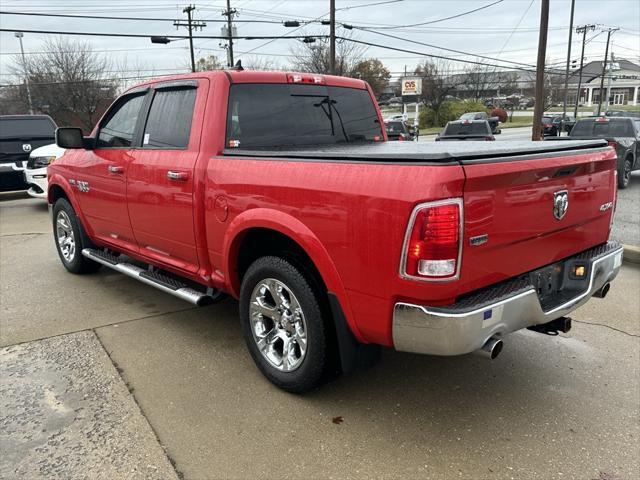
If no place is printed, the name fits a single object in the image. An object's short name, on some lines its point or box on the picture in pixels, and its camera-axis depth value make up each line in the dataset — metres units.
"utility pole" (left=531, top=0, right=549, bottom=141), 15.52
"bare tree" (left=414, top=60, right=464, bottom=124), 53.44
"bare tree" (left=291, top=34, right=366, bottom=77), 40.55
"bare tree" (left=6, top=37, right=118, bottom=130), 37.69
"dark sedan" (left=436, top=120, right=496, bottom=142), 16.52
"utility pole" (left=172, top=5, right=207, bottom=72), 37.28
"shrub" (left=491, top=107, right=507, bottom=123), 50.59
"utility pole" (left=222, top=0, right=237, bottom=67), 30.59
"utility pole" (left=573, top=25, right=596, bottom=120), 60.55
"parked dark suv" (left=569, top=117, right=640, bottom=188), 11.94
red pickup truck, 2.36
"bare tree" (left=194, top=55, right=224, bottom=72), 56.00
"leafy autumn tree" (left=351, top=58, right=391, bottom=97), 50.27
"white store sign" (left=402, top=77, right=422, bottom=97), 28.90
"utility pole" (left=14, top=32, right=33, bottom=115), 39.28
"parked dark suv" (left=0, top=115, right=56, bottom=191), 10.52
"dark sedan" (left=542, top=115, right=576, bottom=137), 31.84
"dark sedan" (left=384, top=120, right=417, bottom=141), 23.66
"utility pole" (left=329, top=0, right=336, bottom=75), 25.78
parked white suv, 9.66
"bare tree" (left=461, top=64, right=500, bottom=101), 68.62
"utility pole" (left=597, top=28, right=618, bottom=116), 62.41
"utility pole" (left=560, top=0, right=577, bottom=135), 42.23
